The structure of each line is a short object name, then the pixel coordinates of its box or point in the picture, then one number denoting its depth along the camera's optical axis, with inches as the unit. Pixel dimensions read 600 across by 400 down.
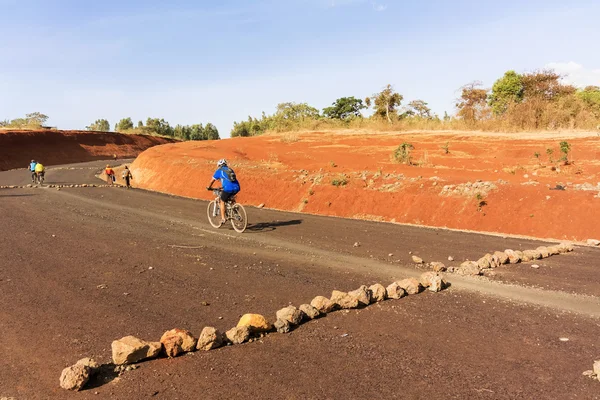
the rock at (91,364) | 171.0
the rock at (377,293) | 263.6
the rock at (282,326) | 219.3
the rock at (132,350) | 179.3
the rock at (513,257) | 355.3
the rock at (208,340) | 197.3
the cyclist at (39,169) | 1083.3
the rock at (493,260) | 341.4
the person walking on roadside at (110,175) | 1129.4
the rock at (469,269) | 318.3
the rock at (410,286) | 276.8
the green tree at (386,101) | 1903.3
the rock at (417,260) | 357.4
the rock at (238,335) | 205.9
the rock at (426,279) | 287.0
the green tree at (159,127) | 3740.2
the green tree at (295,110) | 2634.4
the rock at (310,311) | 236.2
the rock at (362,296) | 254.1
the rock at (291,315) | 224.2
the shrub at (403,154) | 1005.2
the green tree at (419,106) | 2007.9
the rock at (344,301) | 250.1
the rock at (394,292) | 268.5
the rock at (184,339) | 192.9
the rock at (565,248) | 391.2
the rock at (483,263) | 334.9
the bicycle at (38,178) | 1103.0
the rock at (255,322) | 211.8
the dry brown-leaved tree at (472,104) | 1664.6
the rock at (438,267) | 329.1
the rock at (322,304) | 244.1
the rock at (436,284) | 281.6
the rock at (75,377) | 163.2
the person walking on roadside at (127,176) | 1053.2
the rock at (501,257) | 347.3
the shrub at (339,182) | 746.8
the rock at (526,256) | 358.9
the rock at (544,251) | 374.2
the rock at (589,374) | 171.9
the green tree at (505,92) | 1635.1
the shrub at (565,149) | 864.9
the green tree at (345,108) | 2640.3
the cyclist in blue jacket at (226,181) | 502.6
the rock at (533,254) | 366.0
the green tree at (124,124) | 3801.7
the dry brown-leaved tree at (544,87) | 1573.6
